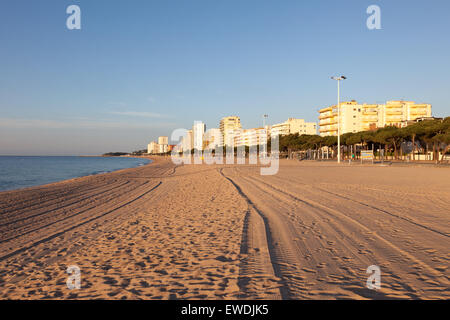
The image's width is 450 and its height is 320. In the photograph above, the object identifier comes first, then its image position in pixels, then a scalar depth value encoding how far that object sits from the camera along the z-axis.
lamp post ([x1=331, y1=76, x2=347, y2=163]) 46.44
